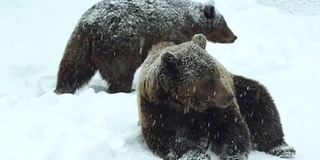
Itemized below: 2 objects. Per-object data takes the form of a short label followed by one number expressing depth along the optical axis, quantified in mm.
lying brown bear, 8836
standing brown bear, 15891
